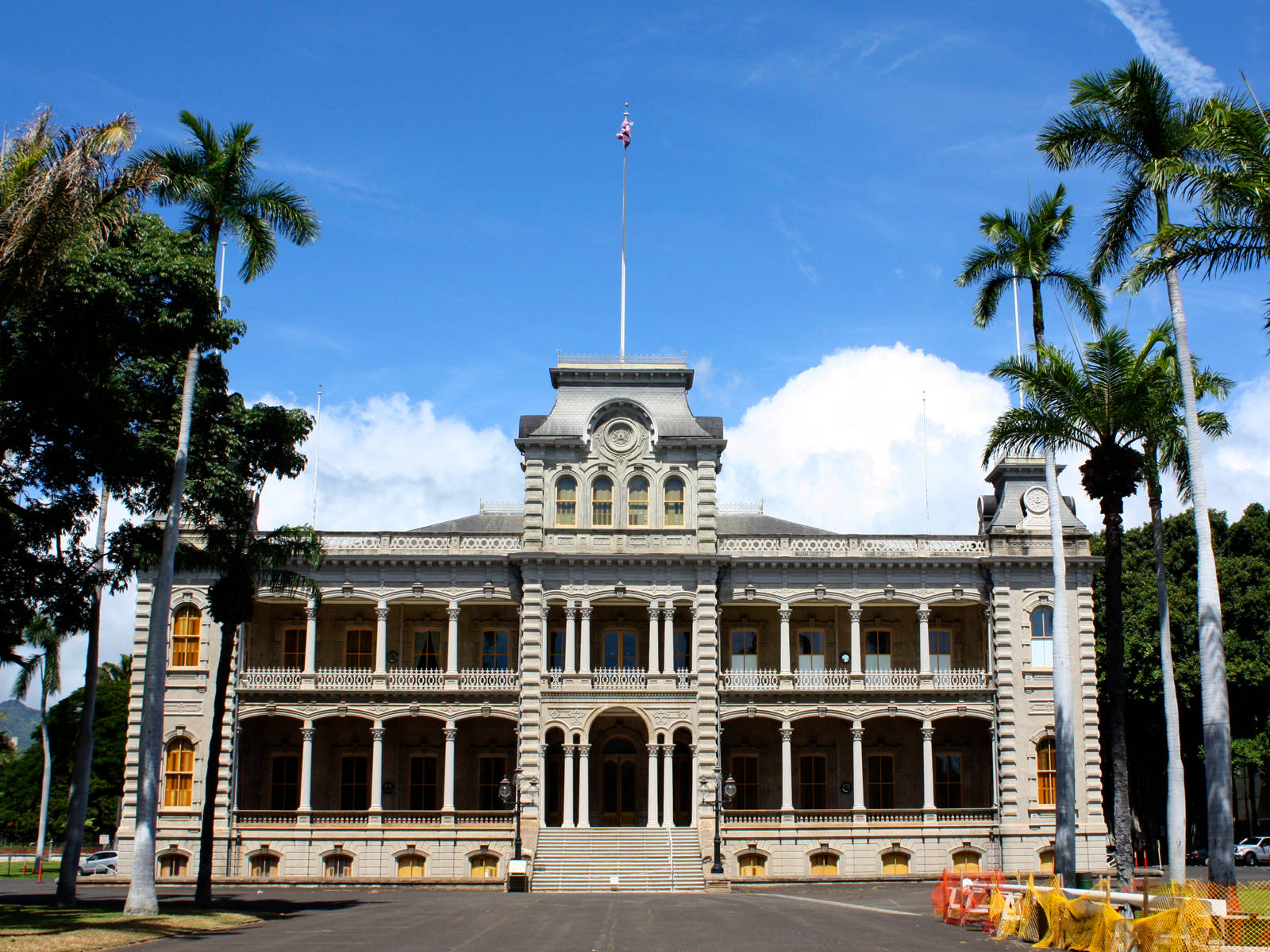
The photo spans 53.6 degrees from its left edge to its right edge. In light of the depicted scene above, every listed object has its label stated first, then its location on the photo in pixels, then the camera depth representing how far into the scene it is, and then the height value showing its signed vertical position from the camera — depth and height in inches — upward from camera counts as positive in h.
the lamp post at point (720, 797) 1558.8 -93.1
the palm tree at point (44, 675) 1898.4 +81.2
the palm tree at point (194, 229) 1069.8 +478.8
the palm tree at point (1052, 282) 1168.8 +440.7
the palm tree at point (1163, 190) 861.8 +419.2
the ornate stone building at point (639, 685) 1673.2 +54.0
